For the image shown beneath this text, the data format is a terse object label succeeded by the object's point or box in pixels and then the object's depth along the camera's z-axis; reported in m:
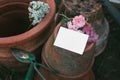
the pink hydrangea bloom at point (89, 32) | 1.51
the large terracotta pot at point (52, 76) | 1.63
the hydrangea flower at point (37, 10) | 1.78
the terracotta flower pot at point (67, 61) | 1.51
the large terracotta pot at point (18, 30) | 1.69
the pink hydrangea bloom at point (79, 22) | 1.50
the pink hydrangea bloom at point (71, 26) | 1.50
